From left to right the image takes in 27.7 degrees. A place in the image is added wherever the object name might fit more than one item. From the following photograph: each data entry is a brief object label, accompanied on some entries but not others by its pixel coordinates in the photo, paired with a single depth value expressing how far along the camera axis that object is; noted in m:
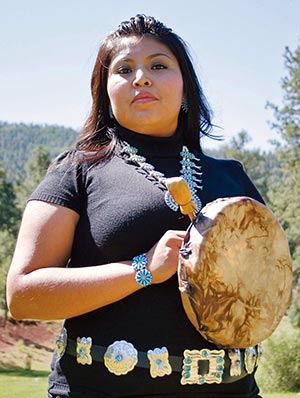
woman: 1.63
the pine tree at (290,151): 24.33
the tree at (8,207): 39.44
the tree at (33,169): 42.48
